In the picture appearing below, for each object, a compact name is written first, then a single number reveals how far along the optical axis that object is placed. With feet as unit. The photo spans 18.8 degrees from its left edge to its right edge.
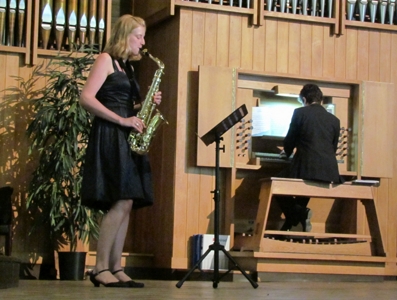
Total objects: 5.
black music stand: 24.59
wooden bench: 31.15
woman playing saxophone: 22.42
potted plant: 31.54
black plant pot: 31.43
